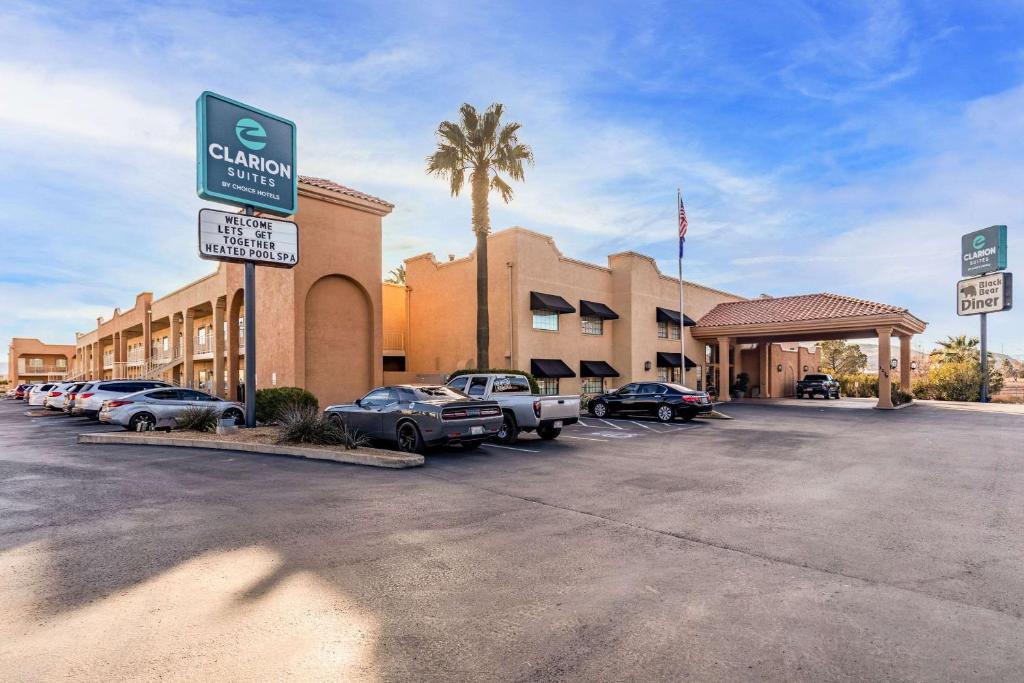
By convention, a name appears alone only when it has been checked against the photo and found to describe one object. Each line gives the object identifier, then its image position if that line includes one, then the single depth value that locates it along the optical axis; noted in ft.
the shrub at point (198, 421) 50.08
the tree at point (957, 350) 142.20
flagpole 87.57
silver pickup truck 45.62
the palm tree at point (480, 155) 77.77
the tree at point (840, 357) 206.90
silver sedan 55.01
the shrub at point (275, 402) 57.82
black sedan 67.31
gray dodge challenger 38.04
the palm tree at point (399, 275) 156.97
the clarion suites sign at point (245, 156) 46.80
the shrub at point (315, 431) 40.24
